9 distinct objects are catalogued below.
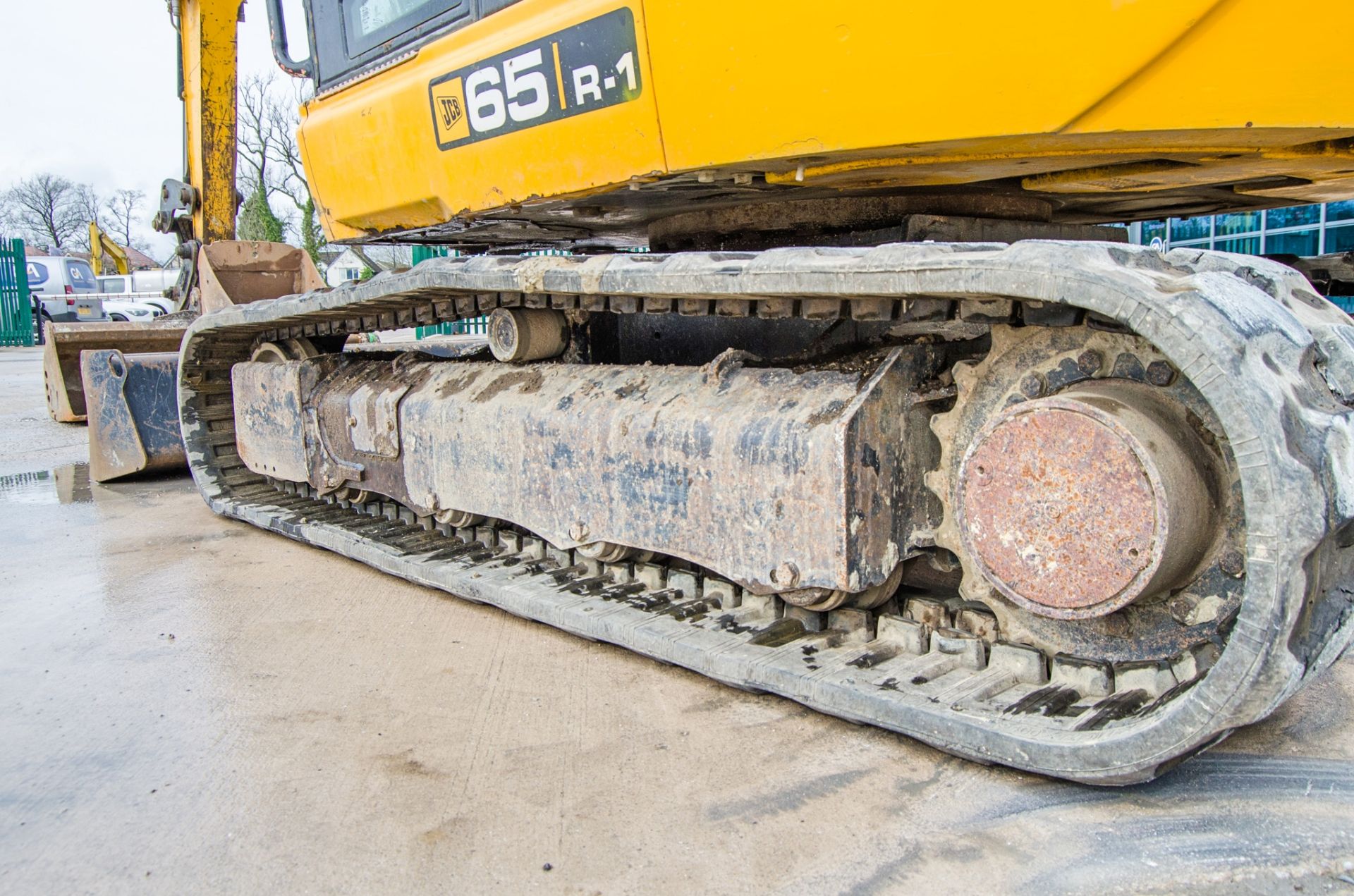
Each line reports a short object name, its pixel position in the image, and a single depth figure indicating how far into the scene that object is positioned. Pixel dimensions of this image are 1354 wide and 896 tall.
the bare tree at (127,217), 59.03
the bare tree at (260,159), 34.16
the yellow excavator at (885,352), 1.95
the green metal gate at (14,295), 21.83
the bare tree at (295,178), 30.88
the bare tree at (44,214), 53.66
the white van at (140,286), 29.58
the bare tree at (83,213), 55.34
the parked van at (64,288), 26.67
